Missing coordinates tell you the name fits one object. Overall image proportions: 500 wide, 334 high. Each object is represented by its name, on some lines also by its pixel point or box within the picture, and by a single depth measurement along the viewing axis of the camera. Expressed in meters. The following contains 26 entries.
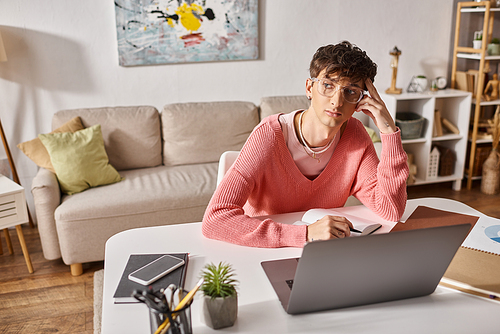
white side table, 2.31
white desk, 0.84
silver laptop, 0.77
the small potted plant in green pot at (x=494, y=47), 3.50
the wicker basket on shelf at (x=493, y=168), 3.53
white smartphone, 0.99
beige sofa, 2.40
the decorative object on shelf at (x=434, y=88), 3.53
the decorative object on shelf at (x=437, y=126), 3.53
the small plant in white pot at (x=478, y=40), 3.46
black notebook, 0.94
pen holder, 0.73
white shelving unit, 3.42
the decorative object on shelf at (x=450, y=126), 3.62
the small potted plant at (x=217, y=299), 0.81
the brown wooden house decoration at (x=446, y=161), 3.60
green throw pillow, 2.53
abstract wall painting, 3.03
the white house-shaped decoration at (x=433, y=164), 3.54
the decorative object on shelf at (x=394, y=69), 3.37
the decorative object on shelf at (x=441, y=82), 3.59
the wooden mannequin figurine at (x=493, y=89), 3.56
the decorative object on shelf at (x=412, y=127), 3.37
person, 1.18
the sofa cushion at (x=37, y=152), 2.64
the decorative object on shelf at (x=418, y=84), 3.52
